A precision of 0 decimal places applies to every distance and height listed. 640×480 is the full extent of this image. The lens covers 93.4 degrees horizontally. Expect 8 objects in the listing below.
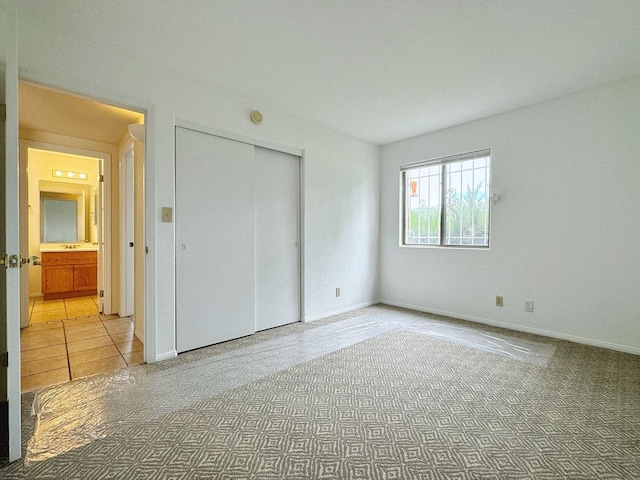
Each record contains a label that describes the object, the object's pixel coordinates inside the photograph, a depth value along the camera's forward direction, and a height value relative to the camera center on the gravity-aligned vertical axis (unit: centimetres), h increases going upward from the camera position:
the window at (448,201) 372 +47
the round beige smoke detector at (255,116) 310 +122
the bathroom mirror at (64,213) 526 +37
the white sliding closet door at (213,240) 271 -5
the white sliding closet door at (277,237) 332 -2
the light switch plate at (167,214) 255 +17
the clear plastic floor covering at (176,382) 165 -107
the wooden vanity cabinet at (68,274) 488 -68
